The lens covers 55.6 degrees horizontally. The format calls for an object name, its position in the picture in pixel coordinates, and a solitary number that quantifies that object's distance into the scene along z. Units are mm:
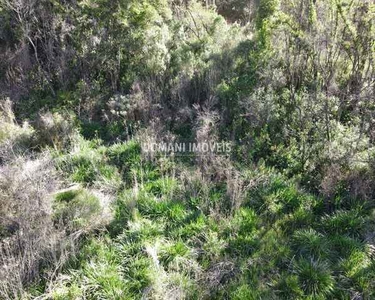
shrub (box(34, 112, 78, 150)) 5863
